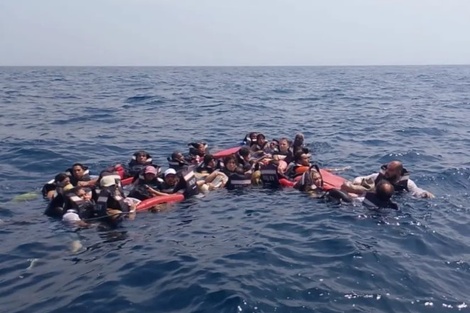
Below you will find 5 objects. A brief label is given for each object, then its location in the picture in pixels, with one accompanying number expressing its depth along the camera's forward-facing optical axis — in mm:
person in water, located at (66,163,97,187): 13883
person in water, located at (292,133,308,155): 16666
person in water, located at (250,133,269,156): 18188
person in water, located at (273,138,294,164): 16792
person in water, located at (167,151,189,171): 15969
